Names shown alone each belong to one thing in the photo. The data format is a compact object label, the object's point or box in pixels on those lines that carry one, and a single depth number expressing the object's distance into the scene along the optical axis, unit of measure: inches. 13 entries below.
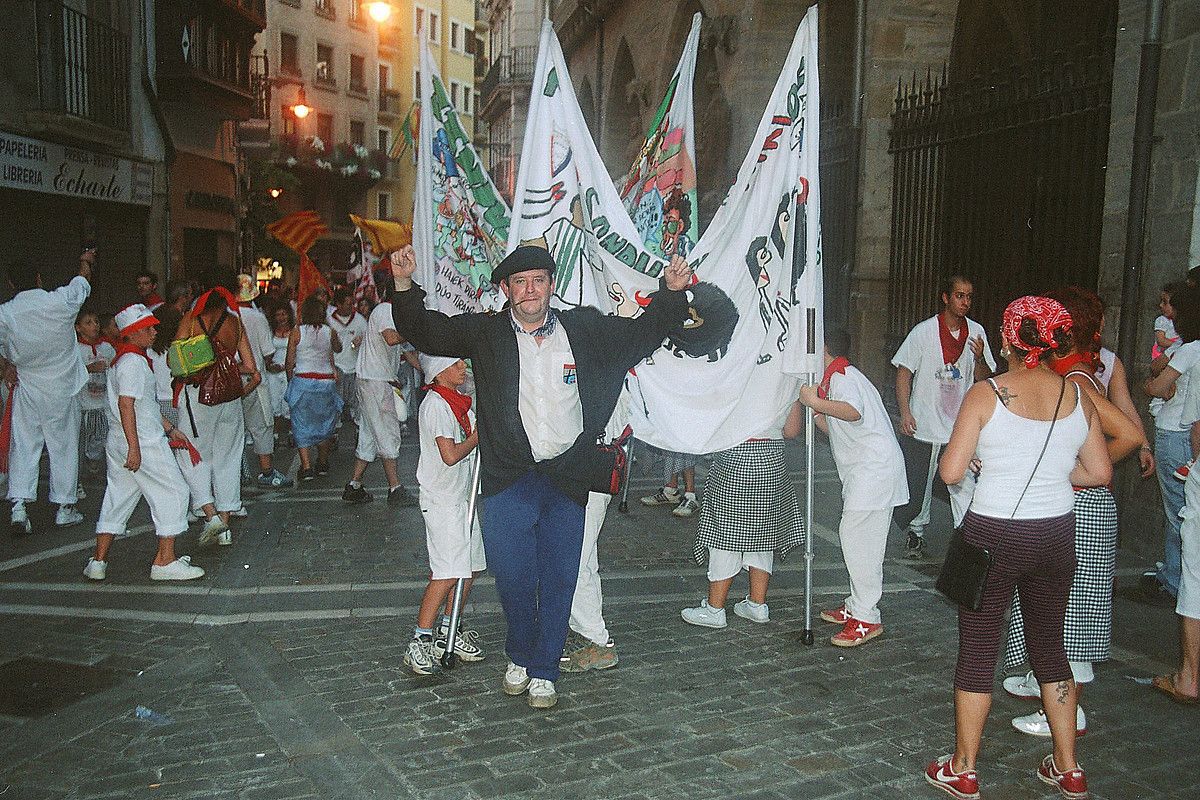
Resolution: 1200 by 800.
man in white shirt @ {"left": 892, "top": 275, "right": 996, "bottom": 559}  284.0
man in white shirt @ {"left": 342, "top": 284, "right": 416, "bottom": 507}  362.3
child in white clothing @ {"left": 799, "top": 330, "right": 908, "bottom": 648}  218.5
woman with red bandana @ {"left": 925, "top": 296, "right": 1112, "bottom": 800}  148.7
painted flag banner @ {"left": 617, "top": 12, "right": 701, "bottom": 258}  278.8
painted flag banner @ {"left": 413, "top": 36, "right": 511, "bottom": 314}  225.8
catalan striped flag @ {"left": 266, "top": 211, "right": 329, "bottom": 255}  580.4
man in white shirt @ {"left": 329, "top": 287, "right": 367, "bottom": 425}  484.7
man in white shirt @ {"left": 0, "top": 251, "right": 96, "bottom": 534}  321.4
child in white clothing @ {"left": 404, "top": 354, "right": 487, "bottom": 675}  203.6
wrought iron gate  329.7
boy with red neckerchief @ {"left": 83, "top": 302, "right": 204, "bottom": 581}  259.6
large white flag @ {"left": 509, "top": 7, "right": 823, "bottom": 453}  213.2
